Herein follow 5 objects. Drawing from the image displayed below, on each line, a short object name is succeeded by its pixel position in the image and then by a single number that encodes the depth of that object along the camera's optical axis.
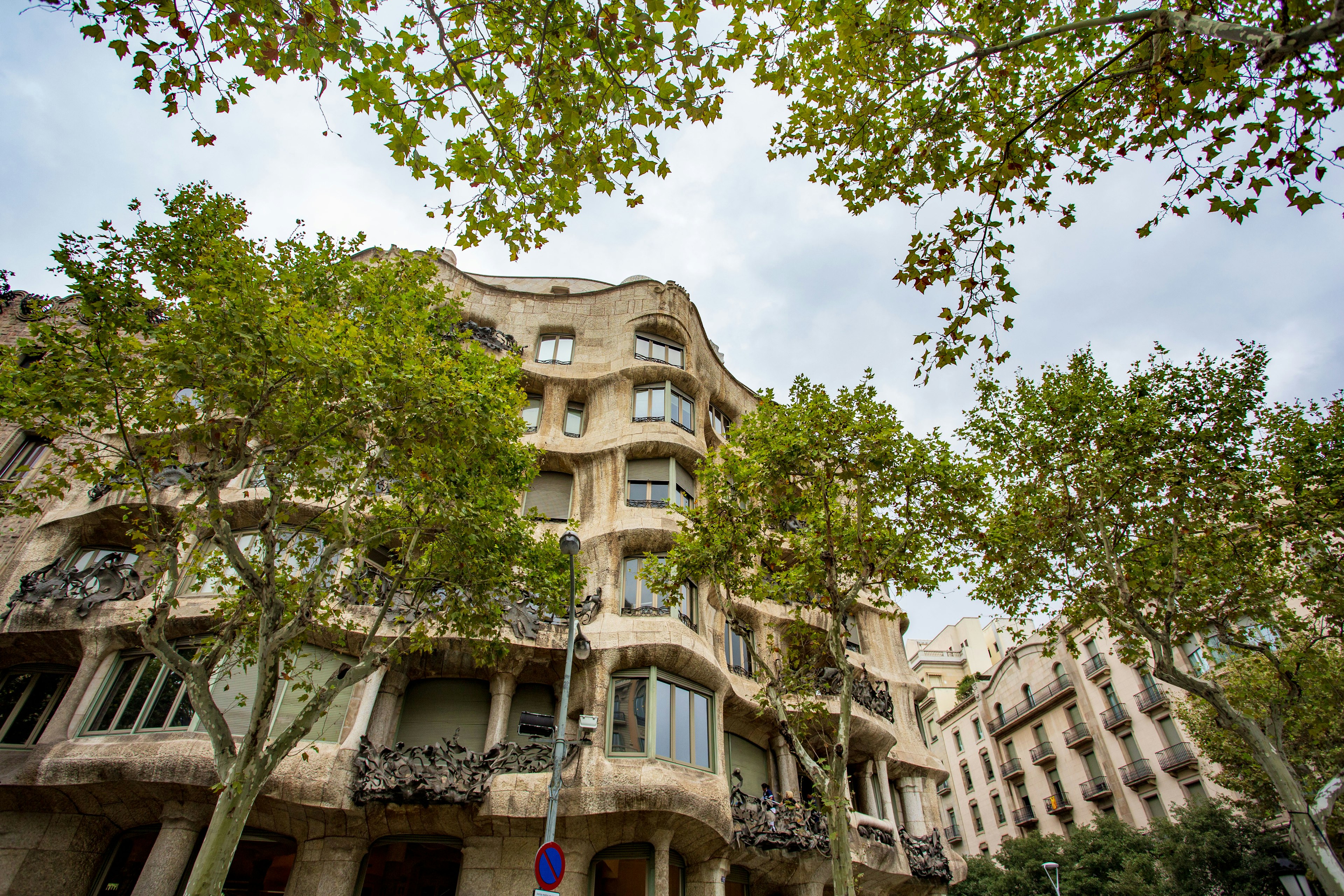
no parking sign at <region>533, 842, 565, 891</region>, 8.73
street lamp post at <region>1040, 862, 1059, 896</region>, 24.06
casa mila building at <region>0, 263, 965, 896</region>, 12.77
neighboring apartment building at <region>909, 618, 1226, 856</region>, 31.17
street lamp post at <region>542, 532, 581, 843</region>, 10.31
